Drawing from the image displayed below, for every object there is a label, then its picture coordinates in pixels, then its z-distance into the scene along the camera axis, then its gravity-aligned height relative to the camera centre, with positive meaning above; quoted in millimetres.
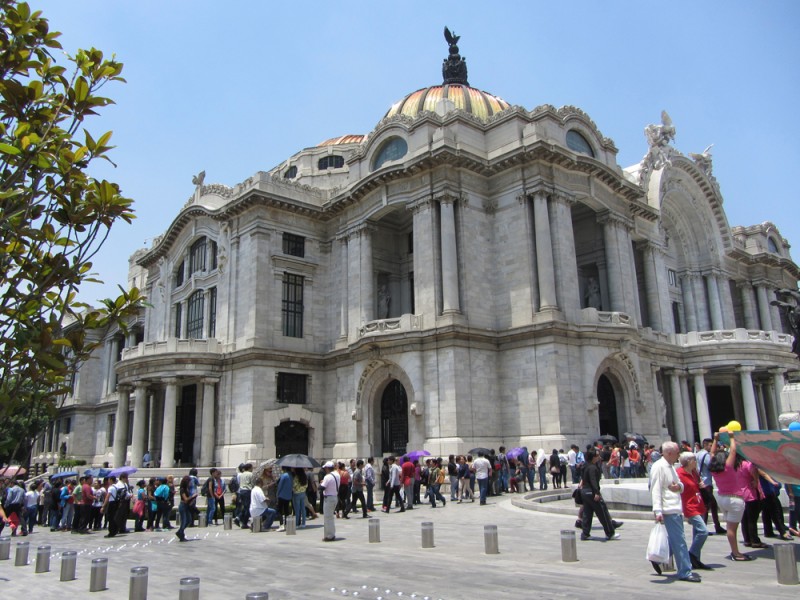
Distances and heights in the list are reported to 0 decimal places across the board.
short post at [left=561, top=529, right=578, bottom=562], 11117 -1615
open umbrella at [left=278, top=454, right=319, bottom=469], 18500 -154
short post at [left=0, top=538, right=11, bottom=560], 14371 -1801
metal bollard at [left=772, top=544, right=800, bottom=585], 8570 -1501
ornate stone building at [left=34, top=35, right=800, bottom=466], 31750 +7538
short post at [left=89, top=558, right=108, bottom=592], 10398 -1750
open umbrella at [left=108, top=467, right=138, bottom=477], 23994 -403
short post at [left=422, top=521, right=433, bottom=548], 13641 -1674
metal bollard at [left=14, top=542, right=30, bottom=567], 13336 -1821
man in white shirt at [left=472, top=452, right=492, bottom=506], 22188 -685
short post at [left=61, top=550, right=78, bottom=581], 11422 -1738
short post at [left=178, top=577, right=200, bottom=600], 7602 -1461
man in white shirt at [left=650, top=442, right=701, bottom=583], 9211 -837
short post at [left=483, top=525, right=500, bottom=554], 12398 -1628
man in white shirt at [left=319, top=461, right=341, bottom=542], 15500 -981
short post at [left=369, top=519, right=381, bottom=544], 14797 -1704
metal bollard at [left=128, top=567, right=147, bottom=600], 8953 -1659
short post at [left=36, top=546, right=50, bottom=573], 12492 -1786
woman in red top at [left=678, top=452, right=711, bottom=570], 9836 -851
